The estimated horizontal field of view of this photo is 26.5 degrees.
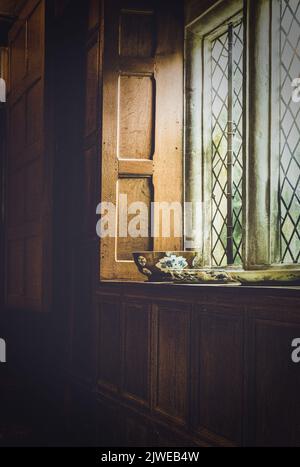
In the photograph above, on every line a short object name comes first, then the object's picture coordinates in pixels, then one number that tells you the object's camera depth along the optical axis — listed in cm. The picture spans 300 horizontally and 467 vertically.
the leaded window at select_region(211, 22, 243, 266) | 362
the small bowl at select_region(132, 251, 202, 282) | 336
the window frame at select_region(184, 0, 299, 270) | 318
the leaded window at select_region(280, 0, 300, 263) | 309
